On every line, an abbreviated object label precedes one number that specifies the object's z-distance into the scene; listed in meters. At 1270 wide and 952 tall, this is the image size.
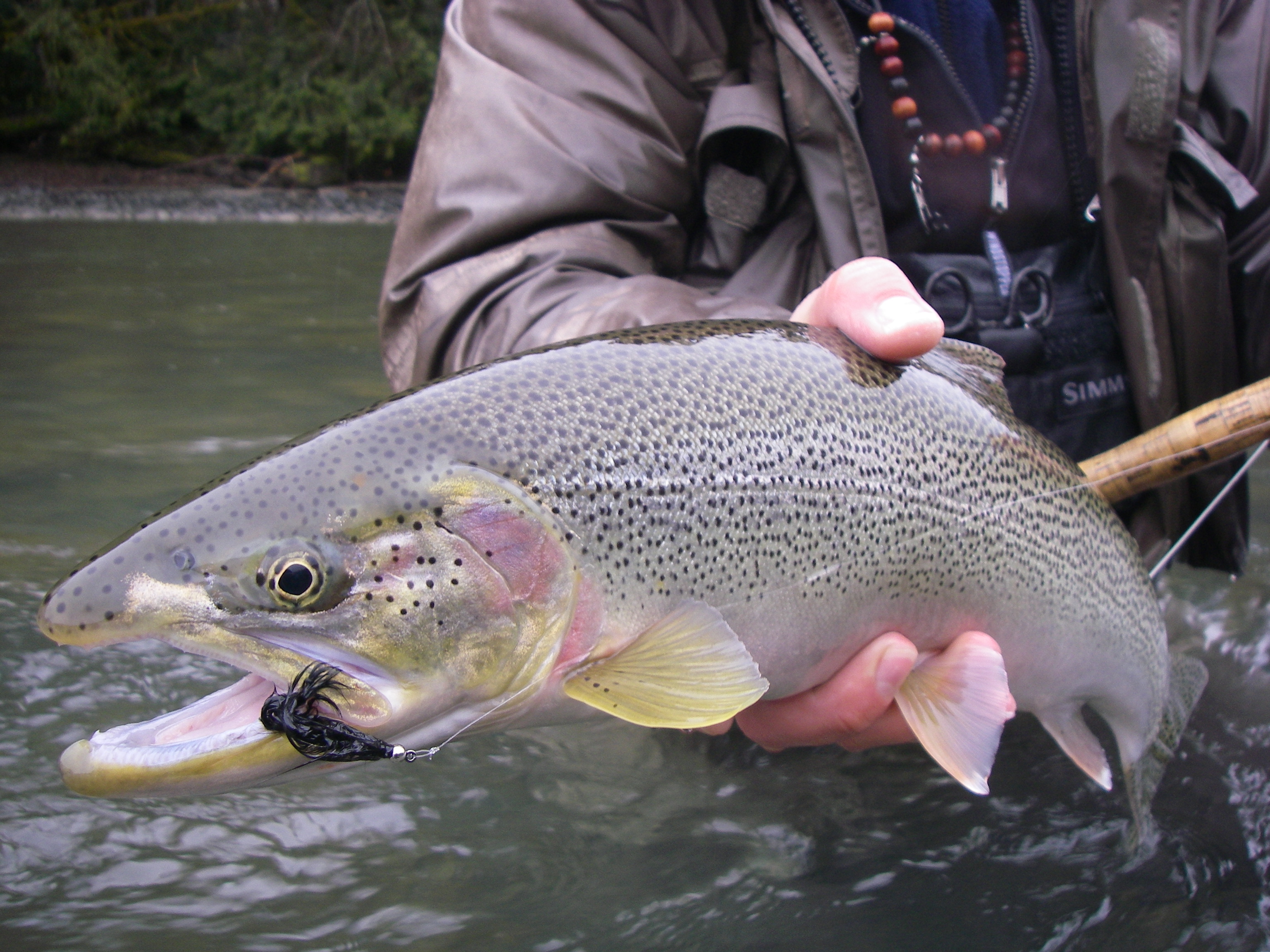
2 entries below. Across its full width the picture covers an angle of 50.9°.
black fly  0.36
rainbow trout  0.37
